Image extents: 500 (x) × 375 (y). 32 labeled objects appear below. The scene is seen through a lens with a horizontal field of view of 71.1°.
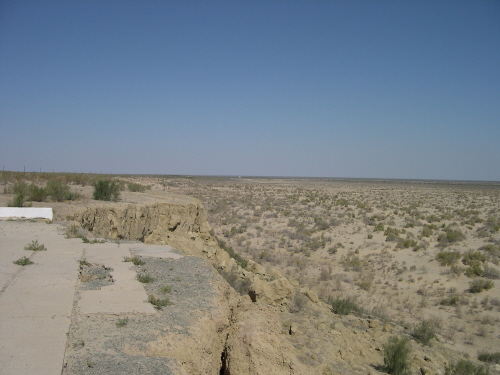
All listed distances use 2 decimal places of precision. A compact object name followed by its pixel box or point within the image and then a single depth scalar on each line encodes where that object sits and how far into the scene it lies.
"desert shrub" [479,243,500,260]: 17.64
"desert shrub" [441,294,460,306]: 12.69
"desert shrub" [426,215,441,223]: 27.01
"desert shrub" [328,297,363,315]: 10.20
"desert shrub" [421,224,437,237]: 21.89
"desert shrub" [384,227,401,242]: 20.95
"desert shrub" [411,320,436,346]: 9.21
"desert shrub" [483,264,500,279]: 14.91
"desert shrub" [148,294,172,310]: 4.96
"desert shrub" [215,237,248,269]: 14.41
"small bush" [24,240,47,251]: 7.31
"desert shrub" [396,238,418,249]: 19.48
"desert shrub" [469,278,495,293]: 13.61
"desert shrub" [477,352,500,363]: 8.96
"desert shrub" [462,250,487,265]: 16.73
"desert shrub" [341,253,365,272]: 16.55
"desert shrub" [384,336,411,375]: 6.87
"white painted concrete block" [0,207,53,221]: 11.02
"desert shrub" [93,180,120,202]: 15.88
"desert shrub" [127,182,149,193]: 22.32
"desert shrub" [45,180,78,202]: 14.65
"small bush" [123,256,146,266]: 6.78
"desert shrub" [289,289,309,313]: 9.44
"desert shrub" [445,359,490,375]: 7.29
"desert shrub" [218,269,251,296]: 10.87
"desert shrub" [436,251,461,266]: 16.80
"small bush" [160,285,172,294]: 5.49
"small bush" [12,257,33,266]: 6.32
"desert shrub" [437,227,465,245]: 20.32
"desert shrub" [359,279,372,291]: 14.13
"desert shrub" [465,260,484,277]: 15.11
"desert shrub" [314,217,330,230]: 24.39
